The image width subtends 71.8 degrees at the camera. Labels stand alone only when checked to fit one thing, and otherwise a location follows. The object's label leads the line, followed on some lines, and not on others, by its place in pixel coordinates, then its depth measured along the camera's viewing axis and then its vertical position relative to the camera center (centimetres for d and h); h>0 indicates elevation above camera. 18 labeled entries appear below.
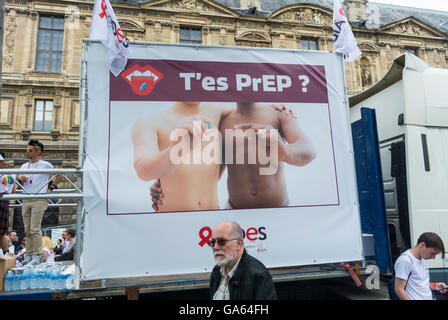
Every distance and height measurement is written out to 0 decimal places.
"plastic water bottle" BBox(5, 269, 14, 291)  326 -79
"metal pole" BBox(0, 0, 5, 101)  419 +260
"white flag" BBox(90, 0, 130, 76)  372 +201
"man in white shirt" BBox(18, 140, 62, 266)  442 -3
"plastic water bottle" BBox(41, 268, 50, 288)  329 -80
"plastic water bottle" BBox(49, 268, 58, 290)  329 -82
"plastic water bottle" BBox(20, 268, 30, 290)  328 -81
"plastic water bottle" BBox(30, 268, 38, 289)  328 -79
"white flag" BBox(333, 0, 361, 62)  439 +227
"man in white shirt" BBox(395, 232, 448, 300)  312 -76
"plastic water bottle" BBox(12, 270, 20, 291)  327 -81
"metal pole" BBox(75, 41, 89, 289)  341 +55
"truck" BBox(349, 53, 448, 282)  385 +53
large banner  353 +46
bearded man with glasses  226 -55
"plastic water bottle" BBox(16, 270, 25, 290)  328 -79
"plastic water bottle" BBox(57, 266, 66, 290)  331 -82
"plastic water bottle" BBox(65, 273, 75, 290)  332 -84
